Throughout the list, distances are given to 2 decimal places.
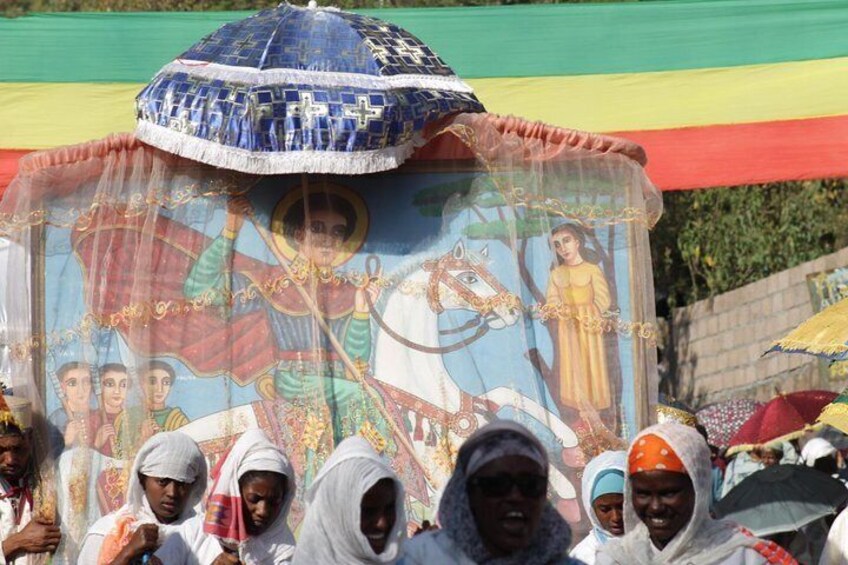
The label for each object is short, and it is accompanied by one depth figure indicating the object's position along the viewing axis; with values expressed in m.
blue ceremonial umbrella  8.23
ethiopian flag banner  9.80
